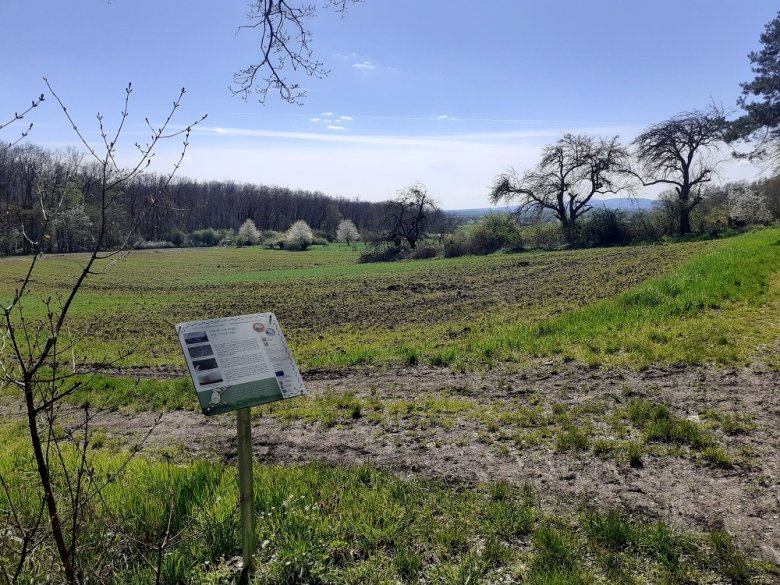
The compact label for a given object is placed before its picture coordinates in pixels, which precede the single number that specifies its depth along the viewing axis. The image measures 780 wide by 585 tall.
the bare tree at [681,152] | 42.44
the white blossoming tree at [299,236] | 85.94
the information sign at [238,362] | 2.92
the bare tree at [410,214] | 56.69
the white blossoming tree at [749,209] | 39.94
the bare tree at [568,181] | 47.25
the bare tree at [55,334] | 2.04
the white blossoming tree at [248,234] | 101.44
